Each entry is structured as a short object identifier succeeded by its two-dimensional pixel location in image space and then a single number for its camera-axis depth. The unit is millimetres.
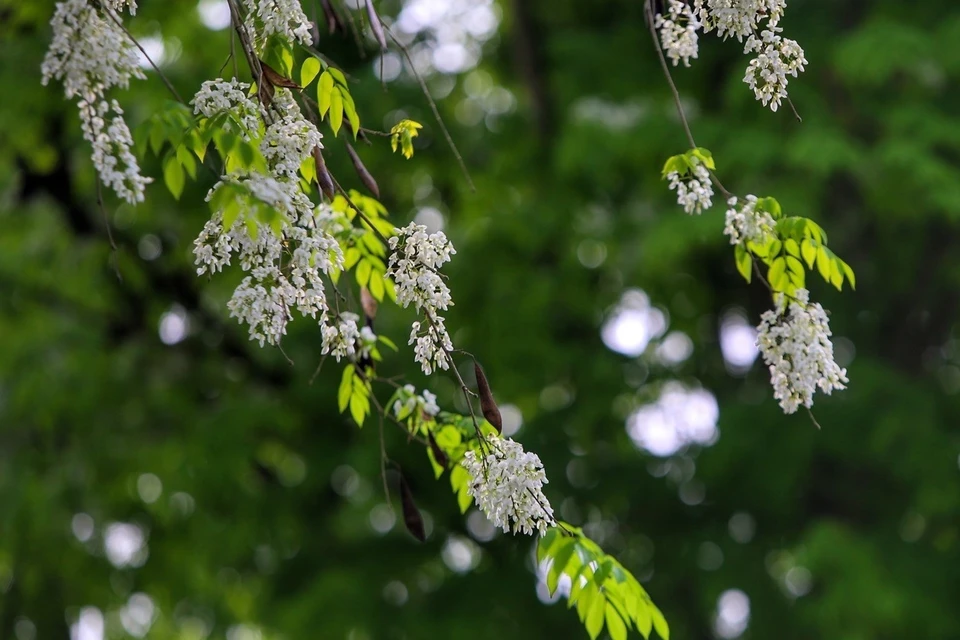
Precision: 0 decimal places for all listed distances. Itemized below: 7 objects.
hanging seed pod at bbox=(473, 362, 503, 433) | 5016
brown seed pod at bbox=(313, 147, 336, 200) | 4922
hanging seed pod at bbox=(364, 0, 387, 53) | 5129
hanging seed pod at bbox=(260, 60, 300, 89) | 4746
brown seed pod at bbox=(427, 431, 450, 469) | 5578
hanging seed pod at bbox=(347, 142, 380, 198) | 5375
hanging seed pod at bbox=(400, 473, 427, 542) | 5867
